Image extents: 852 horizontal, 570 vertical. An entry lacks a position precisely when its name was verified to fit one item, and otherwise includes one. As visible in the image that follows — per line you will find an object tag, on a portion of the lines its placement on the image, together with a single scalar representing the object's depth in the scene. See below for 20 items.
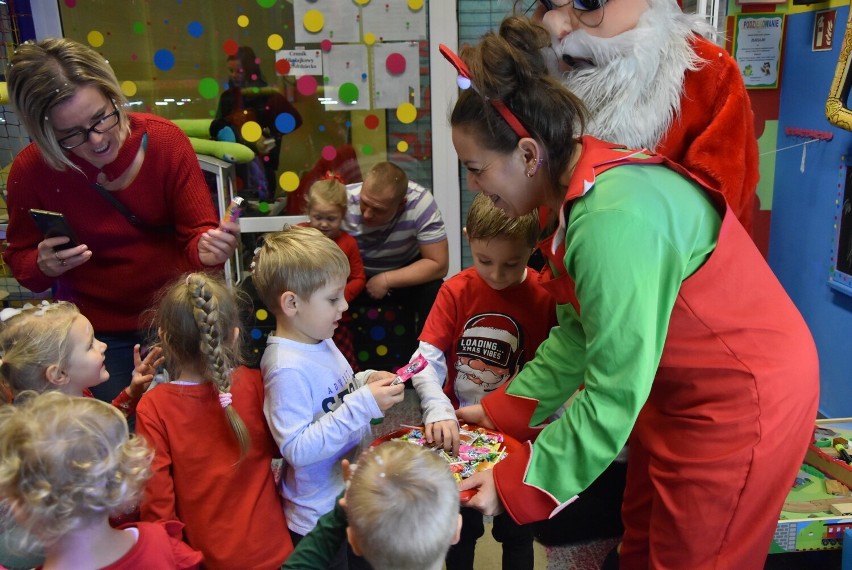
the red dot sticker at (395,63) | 3.32
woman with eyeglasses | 1.68
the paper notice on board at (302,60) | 3.27
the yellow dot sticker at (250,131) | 3.33
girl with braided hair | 1.42
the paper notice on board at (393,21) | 3.26
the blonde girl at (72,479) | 1.09
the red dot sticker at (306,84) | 3.31
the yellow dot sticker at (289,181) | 3.39
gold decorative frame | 2.42
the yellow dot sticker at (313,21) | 3.23
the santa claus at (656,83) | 1.61
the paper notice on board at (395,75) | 3.31
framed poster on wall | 3.09
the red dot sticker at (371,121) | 3.38
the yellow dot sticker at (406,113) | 3.38
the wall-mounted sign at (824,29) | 2.75
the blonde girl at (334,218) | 2.96
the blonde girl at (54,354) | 1.55
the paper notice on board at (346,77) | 3.29
